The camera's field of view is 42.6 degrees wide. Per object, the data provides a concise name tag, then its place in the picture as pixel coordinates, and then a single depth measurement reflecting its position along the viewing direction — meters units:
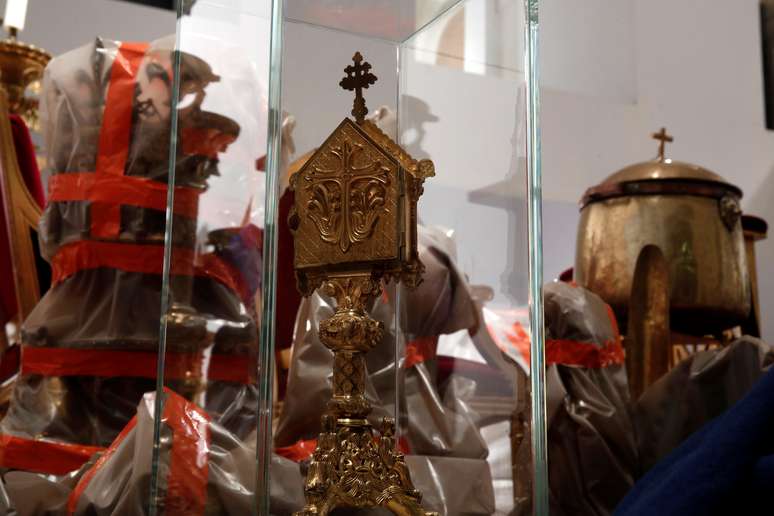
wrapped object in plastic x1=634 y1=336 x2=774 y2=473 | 1.32
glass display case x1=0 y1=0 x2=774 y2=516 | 0.72
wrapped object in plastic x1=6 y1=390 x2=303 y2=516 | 0.91
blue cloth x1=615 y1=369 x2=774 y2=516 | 0.55
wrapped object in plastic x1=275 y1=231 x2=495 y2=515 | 0.87
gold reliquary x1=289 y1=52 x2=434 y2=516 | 0.69
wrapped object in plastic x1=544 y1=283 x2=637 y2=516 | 1.24
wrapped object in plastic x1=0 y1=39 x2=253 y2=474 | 1.26
